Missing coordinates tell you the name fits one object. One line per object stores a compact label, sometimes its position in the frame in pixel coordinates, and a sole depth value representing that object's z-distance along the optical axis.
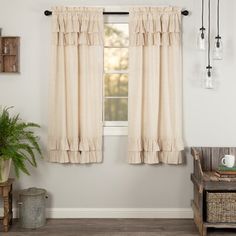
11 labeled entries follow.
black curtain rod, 4.19
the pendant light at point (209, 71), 4.18
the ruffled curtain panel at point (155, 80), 4.17
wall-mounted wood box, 4.20
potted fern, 3.83
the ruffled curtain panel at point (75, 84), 4.17
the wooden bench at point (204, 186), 3.69
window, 4.32
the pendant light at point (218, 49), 4.12
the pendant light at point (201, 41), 4.09
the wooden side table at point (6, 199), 3.84
